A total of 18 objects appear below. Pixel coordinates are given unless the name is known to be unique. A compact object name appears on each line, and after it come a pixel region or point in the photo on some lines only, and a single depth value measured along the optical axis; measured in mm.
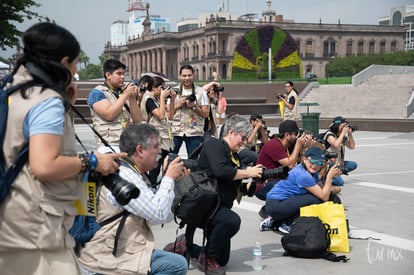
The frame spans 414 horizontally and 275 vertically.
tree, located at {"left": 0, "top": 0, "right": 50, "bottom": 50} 12812
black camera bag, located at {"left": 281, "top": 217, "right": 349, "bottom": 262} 5285
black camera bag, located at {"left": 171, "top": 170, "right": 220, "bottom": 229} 4586
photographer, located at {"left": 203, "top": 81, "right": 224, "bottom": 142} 8090
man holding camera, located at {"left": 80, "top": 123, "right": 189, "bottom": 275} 3205
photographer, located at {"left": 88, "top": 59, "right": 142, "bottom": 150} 5535
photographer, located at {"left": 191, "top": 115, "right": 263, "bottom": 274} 4711
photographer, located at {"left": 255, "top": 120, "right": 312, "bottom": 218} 6738
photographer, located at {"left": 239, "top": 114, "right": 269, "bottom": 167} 8680
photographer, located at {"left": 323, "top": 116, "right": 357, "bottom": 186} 8414
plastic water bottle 5047
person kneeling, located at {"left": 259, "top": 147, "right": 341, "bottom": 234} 5824
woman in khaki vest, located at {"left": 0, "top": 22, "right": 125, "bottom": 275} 2305
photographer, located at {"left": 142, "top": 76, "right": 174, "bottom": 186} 7227
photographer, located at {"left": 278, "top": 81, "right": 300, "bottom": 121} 14012
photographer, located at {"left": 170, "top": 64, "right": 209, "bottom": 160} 7770
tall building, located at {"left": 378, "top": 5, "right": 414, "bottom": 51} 99438
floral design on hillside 71625
